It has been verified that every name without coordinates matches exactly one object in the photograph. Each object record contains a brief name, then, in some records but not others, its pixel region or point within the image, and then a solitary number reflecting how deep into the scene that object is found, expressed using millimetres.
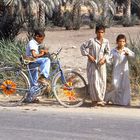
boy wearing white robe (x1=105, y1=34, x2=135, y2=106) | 10664
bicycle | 10656
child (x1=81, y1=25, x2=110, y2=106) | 10555
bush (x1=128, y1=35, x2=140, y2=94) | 11906
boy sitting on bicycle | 10680
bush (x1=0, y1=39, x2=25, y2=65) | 12846
